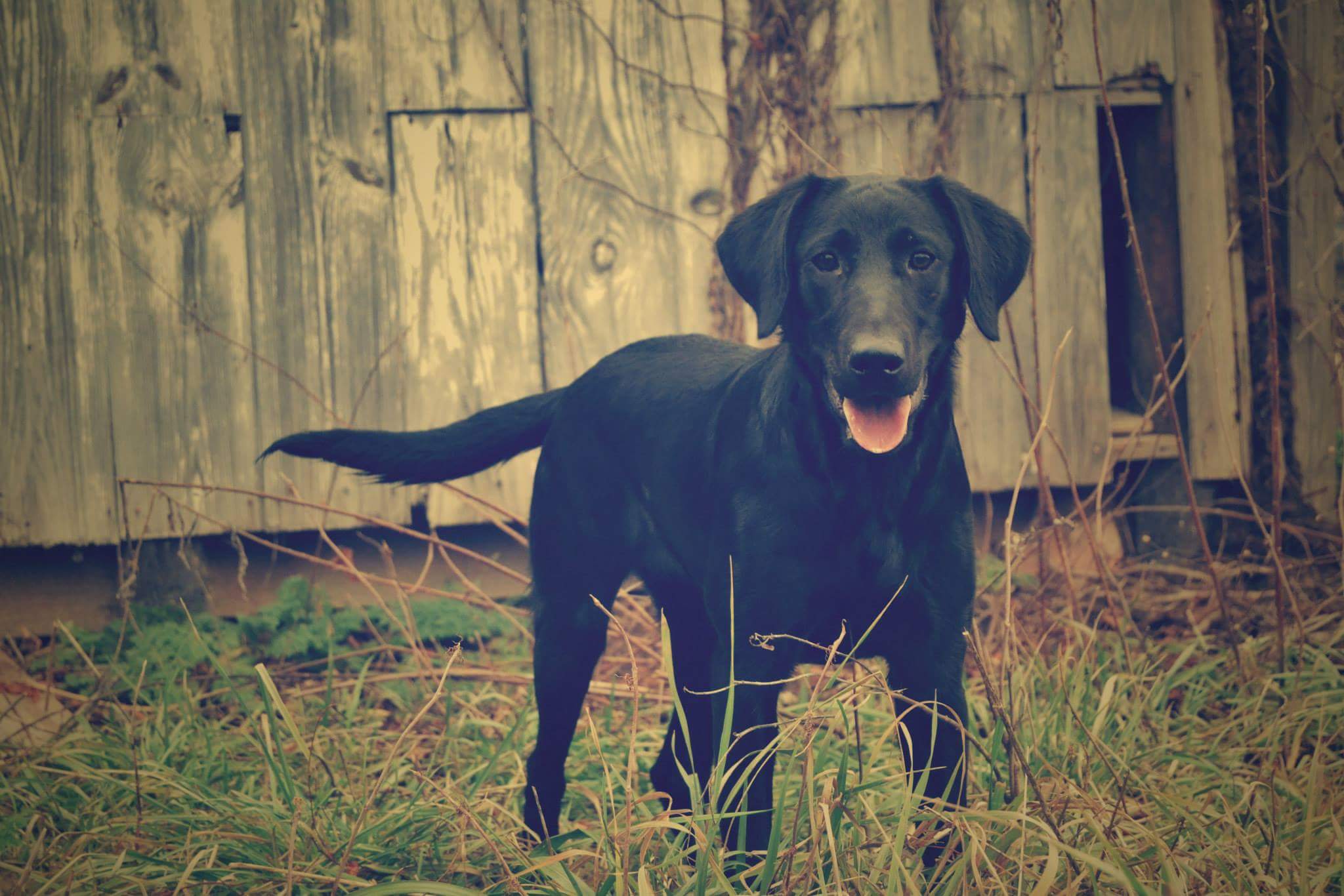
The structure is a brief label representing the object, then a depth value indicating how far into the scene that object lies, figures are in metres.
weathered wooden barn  4.14
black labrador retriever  2.16
